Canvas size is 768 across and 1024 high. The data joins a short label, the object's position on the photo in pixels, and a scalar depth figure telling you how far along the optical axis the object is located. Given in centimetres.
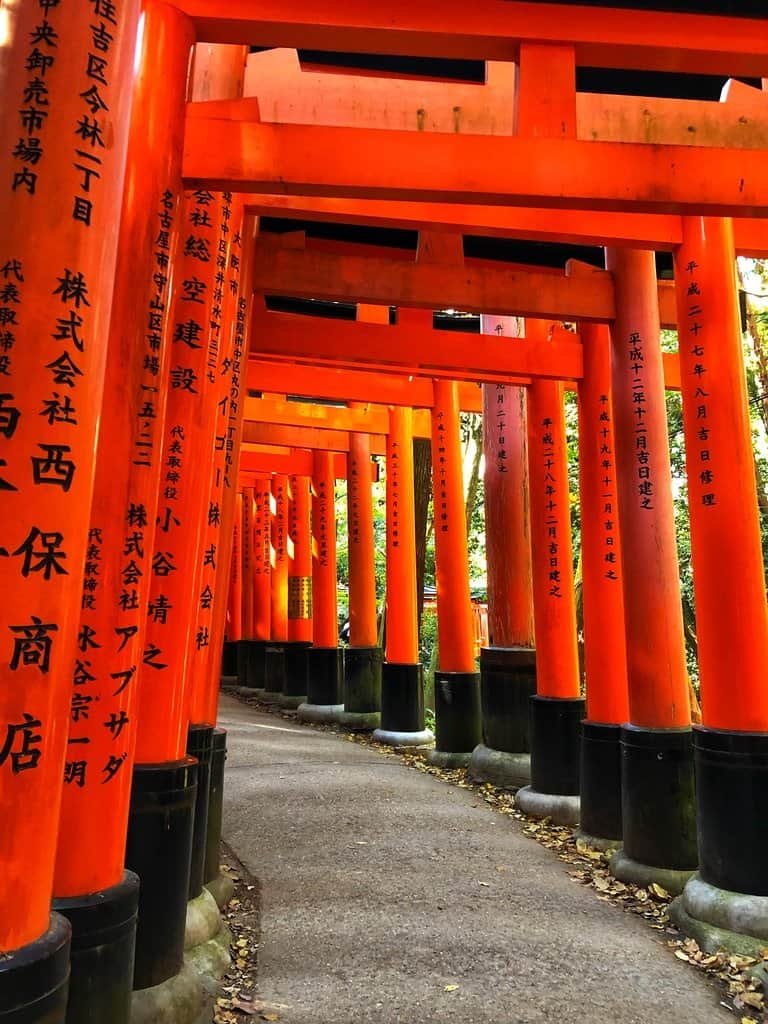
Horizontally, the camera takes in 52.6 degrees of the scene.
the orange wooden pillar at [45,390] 179
